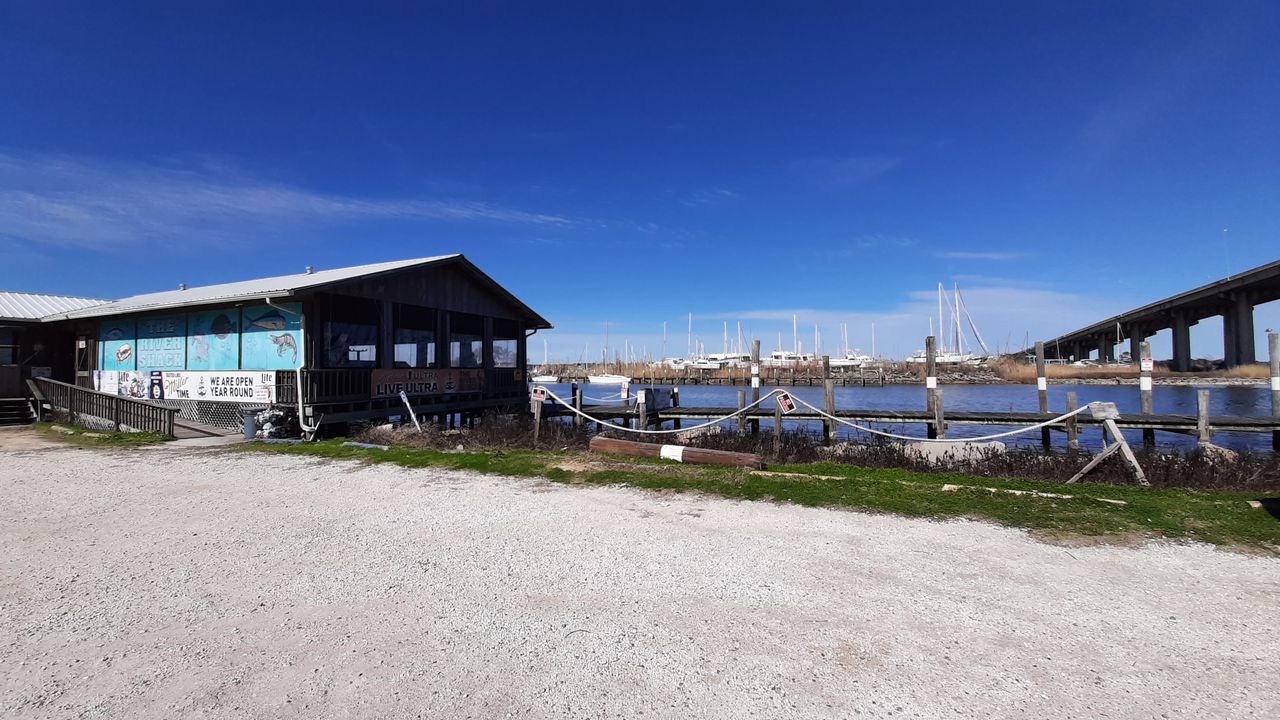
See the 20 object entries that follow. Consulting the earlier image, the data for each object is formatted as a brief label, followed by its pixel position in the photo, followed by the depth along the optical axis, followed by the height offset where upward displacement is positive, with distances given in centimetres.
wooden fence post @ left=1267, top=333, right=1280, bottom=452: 1432 -30
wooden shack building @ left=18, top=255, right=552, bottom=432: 1437 +82
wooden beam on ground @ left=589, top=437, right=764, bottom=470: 939 -144
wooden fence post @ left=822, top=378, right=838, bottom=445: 1486 -104
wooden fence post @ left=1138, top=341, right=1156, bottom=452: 1481 -60
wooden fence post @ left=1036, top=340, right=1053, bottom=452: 1616 -73
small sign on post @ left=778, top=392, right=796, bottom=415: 1162 -73
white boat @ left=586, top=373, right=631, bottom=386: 5772 -112
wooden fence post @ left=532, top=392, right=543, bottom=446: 1329 -105
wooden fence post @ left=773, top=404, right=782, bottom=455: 1149 -125
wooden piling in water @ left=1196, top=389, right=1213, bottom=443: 1212 -127
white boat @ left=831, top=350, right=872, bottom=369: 9568 +71
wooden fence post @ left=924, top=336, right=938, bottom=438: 1464 -27
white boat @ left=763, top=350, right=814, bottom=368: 10029 +129
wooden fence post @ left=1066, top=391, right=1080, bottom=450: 1220 -151
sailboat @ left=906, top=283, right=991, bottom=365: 8462 +82
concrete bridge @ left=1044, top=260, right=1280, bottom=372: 4982 +452
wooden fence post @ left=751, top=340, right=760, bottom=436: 1494 -15
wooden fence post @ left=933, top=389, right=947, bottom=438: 1372 -130
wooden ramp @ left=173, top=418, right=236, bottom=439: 1463 -140
